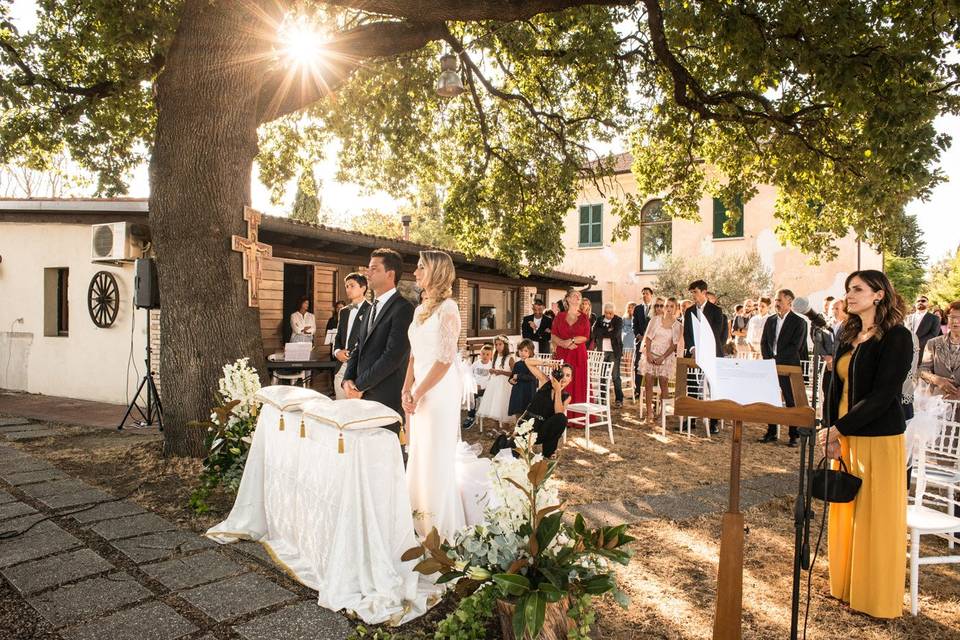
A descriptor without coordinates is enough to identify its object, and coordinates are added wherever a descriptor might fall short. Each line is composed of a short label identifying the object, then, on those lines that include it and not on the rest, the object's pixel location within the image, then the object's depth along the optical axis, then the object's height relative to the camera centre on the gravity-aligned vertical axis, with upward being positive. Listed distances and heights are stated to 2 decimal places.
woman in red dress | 8.32 -0.42
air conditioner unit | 8.74 +0.95
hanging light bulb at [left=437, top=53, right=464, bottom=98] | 7.25 +2.85
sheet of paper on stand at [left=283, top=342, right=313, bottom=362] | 9.52 -0.76
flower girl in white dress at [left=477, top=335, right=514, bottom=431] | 8.04 -1.23
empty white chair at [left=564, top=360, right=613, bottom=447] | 7.63 -1.26
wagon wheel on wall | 10.09 +0.05
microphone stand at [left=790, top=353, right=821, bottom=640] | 2.49 -0.90
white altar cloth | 2.92 -1.20
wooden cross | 5.82 +0.54
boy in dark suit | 5.15 -0.08
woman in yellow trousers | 3.16 -0.73
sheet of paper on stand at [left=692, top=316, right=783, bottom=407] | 2.52 -0.28
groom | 4.19 -0.25
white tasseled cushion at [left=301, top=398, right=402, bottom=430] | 3.04 -0.59
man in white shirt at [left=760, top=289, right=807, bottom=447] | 7.86 -0.28
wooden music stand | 2.56 -1.02
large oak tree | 5.61 +2.66
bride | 3.68 -0.64
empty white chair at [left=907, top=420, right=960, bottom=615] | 3.36 -1.23
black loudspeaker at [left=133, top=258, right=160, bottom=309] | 7.09 +0.22
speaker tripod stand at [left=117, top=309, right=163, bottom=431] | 7.56 -1.50
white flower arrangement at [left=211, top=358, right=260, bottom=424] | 4.72 -0.70
